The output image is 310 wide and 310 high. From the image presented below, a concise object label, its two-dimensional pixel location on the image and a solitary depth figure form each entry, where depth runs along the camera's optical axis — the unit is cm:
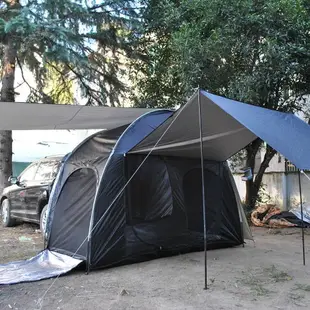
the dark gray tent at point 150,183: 549
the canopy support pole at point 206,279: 483
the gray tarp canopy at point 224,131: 498
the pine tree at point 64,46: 913
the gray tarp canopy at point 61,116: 570
